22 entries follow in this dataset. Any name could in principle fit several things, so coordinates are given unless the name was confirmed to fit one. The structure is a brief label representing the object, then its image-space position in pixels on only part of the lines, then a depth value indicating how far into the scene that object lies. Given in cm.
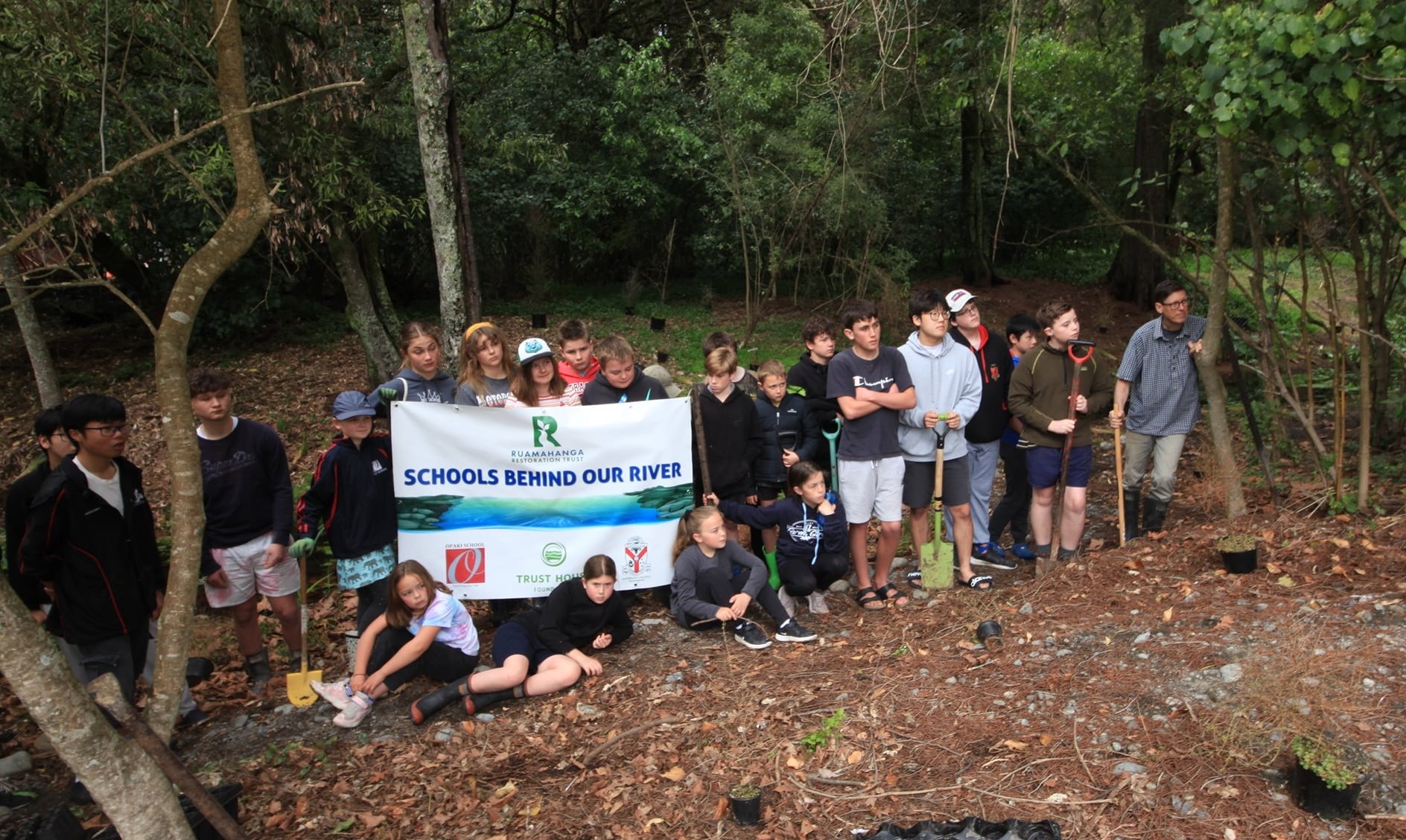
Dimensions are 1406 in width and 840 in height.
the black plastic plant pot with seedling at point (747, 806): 394
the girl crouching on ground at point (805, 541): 573
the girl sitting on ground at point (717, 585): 551
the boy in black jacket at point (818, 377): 616
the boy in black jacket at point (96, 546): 450
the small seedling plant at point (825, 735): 438
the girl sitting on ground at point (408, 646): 511
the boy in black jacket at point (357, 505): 541
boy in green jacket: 615
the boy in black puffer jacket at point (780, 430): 610
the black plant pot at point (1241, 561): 559
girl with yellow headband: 597
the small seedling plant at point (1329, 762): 364
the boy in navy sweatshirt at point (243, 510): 520
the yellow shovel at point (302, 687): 521
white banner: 582
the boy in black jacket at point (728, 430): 600
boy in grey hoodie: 597
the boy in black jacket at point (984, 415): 633
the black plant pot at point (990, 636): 518
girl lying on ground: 504
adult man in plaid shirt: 617
